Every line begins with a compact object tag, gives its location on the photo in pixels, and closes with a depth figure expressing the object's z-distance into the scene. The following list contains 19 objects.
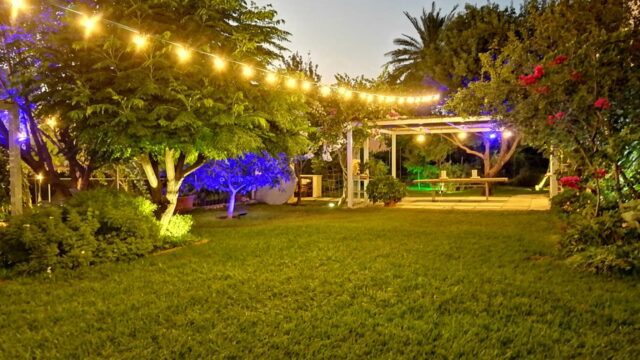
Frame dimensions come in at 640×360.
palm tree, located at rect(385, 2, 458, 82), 22.02
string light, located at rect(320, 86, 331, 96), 8.82
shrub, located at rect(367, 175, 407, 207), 12.95
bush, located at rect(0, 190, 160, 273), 5.26
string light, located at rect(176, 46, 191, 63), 5.70
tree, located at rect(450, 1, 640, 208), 5.25
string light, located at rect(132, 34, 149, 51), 5.34
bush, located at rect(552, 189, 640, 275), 4.67
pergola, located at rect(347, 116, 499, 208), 12.57
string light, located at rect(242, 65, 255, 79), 6.42
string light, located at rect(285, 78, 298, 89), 6.98
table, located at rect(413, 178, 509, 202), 12.83
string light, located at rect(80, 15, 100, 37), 4.81
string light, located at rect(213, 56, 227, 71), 6.10
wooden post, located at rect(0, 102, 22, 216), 6.71
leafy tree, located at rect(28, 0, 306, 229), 5.63
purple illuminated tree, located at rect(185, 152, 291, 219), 10.94
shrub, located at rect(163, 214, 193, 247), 6.93
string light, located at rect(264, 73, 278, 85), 6.80
